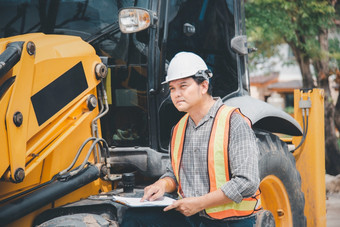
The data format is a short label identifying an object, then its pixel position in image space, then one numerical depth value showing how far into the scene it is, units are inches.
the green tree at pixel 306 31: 326.6
